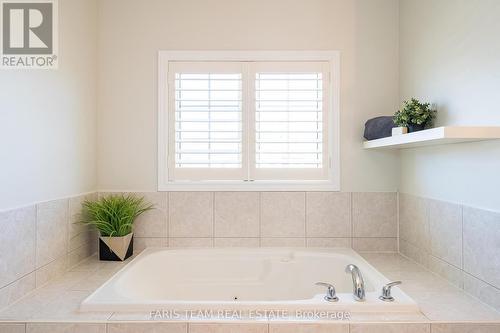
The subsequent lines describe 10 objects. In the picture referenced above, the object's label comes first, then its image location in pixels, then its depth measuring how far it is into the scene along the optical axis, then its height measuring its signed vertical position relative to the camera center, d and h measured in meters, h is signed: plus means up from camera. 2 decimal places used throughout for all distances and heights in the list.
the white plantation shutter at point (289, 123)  2.17 +0.31
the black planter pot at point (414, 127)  1.69 +0.22
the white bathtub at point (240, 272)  1.95 -0.72
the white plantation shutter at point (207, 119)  2.18 +0.34
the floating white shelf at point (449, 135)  1.25 +0.14
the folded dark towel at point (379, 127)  1.89 +0.25
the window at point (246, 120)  2.17 +0.33
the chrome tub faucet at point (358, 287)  1.34 -0.54
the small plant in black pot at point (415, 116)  1.67 +0.28
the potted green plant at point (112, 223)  1.96 -0.38
